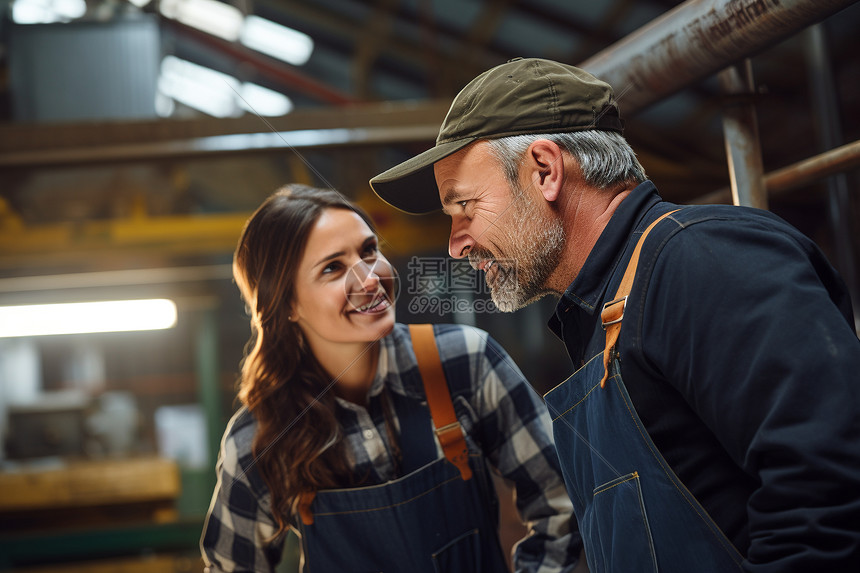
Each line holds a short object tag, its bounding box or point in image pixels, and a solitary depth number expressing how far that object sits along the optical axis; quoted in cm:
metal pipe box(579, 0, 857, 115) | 102
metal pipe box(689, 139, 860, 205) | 111
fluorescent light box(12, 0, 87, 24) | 390
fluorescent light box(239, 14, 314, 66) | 575
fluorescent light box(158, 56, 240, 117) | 654
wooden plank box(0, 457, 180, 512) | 370
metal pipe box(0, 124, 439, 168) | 200
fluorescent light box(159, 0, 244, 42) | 548
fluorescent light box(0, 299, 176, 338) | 303
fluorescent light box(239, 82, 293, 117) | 637
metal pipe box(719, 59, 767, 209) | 126
